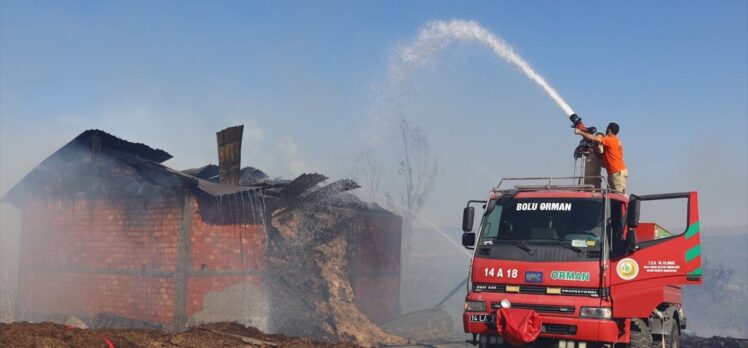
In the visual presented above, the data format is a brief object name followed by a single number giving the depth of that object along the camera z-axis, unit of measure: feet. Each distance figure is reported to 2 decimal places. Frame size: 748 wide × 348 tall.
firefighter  36.29
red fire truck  29.19
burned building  51.26
